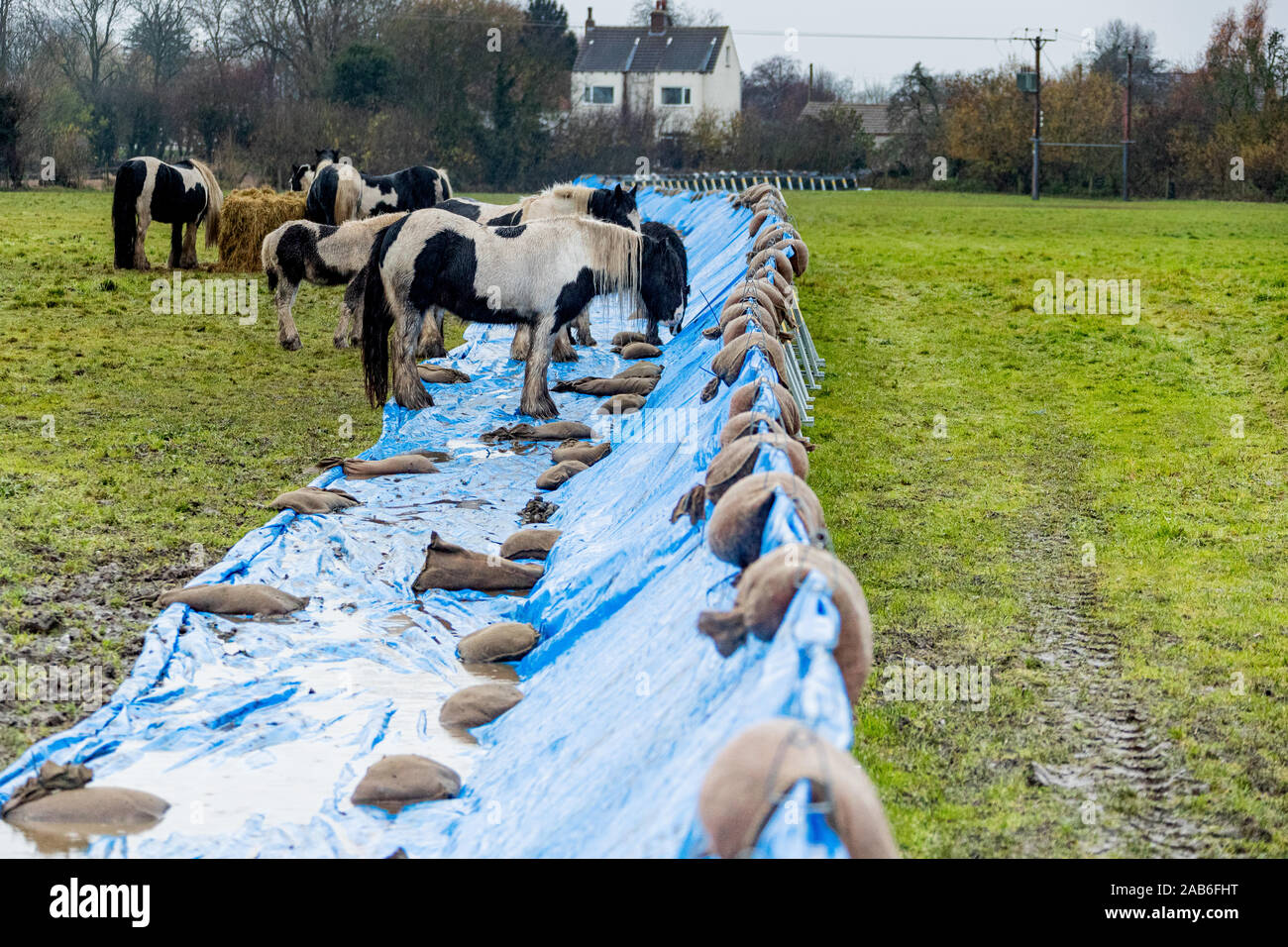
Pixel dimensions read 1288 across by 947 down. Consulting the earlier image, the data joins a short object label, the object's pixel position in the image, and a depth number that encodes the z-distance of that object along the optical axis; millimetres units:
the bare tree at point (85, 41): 59250
